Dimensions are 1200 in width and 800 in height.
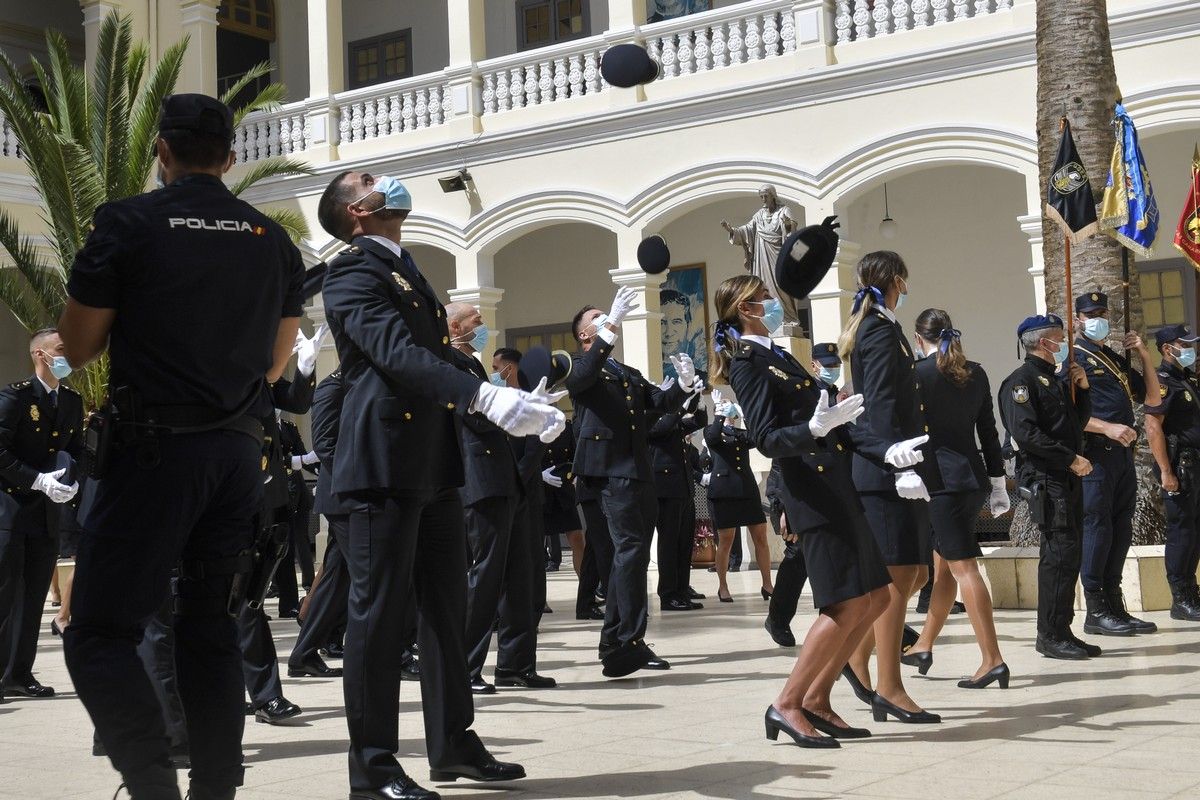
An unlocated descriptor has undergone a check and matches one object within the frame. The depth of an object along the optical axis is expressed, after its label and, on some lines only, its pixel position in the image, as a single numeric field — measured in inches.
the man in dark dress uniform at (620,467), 293.9
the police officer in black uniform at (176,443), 138.6
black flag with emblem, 393.7
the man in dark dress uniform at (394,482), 171.8
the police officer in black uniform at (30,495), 285.4
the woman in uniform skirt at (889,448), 224.5
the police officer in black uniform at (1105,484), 336.8
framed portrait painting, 791.1
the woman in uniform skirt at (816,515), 204.8
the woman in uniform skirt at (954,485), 258.7
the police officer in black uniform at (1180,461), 363.9
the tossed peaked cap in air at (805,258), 231.1
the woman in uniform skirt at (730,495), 464.8
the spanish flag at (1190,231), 503.8
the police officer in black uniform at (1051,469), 297.6
